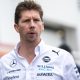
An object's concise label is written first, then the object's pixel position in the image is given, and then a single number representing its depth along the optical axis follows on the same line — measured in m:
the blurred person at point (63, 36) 28.17
